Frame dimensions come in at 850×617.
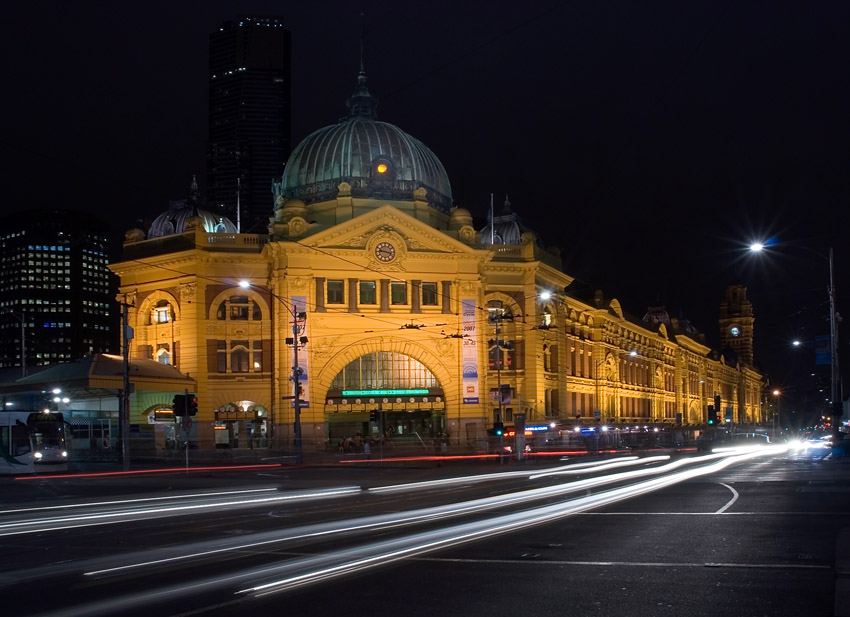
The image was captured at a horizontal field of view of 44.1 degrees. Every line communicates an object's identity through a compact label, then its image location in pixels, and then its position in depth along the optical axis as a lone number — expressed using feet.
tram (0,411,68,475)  151.23
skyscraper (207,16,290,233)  303.19
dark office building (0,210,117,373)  565.53
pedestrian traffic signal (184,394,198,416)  156.35
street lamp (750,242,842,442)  145.95
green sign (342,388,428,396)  234.79
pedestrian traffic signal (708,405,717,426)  214.48
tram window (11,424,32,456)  151.53
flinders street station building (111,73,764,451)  232.12
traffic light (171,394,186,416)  155.89
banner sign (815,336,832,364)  155.43
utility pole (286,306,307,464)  178.63
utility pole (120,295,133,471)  155.85
